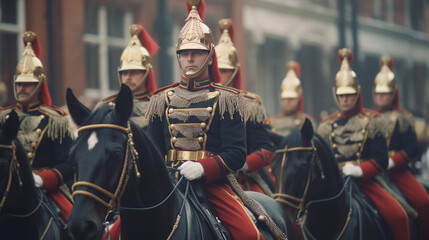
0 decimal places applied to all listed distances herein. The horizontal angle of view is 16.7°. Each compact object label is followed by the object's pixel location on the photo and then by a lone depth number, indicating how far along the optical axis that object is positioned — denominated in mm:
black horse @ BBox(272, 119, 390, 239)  13086
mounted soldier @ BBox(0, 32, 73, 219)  14102
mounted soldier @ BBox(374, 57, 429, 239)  18156
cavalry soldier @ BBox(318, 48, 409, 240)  16016
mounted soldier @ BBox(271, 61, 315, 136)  23422
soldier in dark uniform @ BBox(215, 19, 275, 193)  14797
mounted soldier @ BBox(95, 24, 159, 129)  15953
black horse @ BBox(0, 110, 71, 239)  11625
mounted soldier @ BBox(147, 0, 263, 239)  10617
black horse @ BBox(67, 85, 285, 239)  8359
